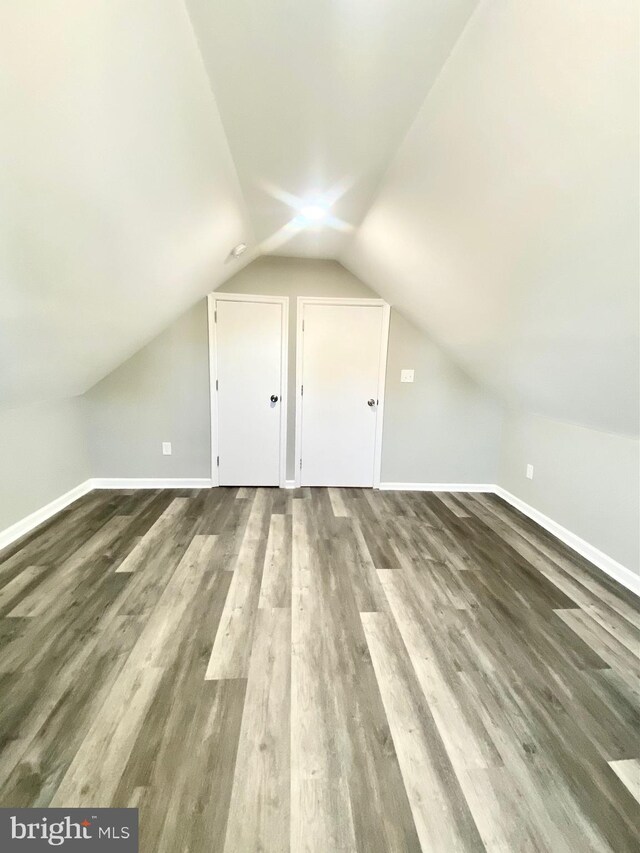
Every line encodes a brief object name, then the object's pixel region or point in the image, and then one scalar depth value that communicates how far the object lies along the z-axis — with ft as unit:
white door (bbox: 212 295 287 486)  10.76
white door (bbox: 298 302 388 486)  10.98
